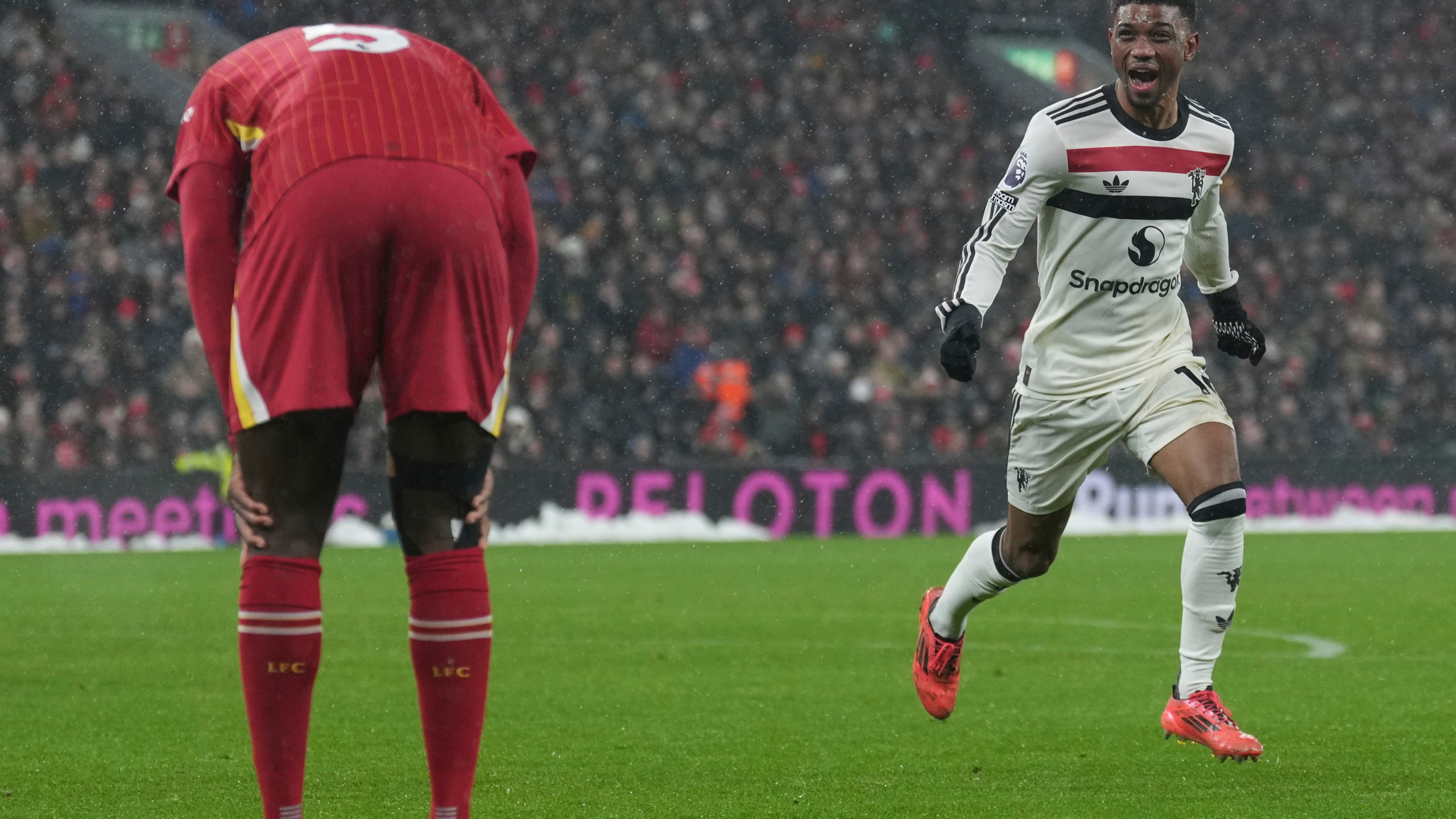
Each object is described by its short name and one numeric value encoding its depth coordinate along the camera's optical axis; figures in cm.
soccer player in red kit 610
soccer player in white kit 1014
